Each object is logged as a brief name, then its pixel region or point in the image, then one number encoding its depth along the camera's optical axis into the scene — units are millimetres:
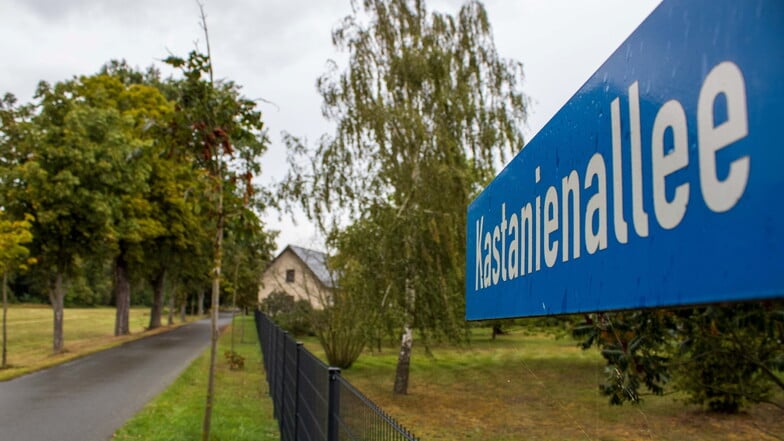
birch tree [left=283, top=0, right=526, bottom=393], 12477
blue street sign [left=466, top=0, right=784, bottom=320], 739
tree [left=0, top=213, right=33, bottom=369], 15023
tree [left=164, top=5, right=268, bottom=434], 7141
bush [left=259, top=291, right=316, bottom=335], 22303
